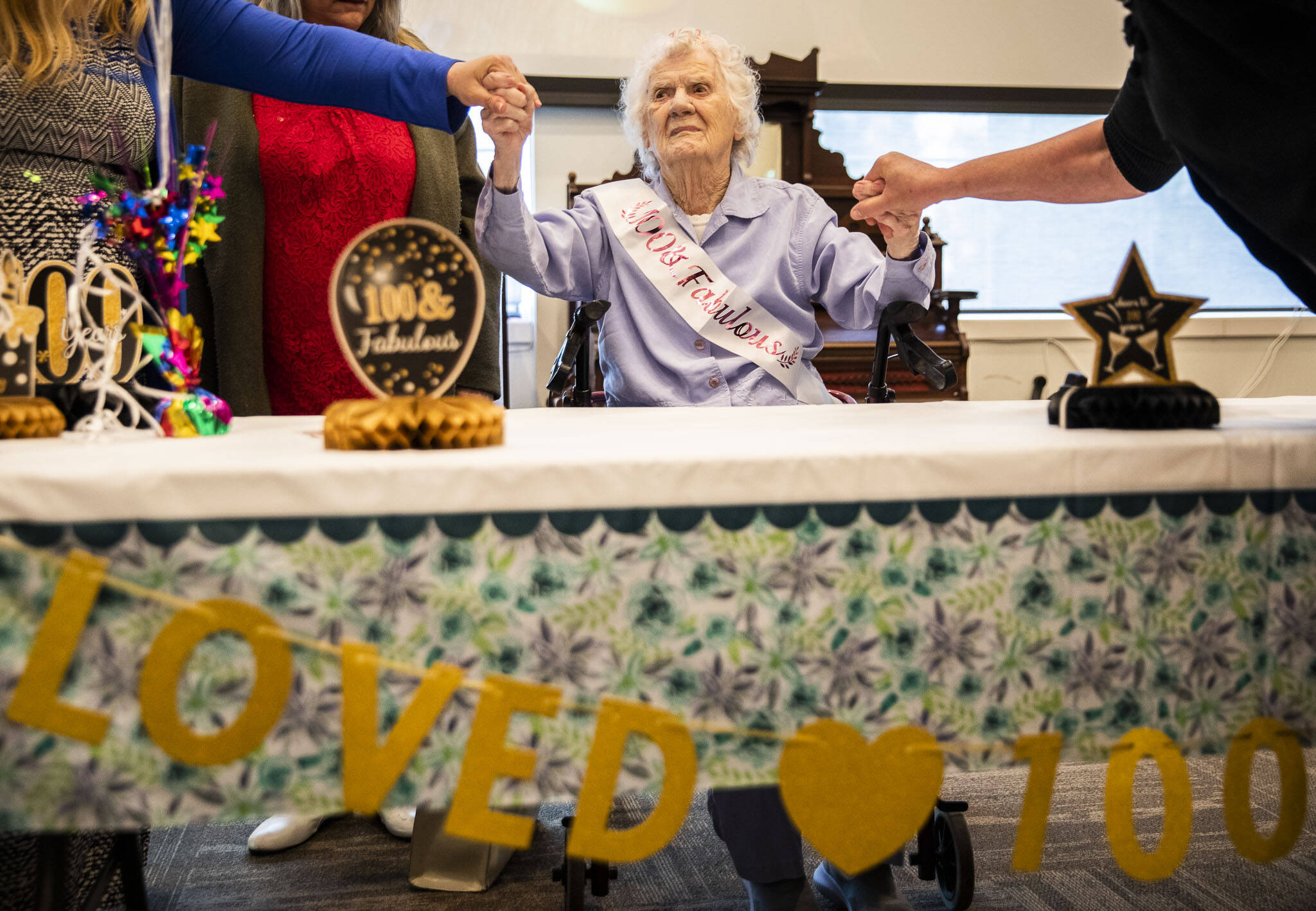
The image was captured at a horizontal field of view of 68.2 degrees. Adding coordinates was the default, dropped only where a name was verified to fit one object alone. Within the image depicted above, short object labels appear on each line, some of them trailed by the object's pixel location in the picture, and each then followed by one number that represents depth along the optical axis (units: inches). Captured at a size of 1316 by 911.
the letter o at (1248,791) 32.2
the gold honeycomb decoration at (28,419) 34.6
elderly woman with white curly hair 66.7
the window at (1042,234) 163.0
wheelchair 53.4
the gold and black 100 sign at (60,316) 37.2
